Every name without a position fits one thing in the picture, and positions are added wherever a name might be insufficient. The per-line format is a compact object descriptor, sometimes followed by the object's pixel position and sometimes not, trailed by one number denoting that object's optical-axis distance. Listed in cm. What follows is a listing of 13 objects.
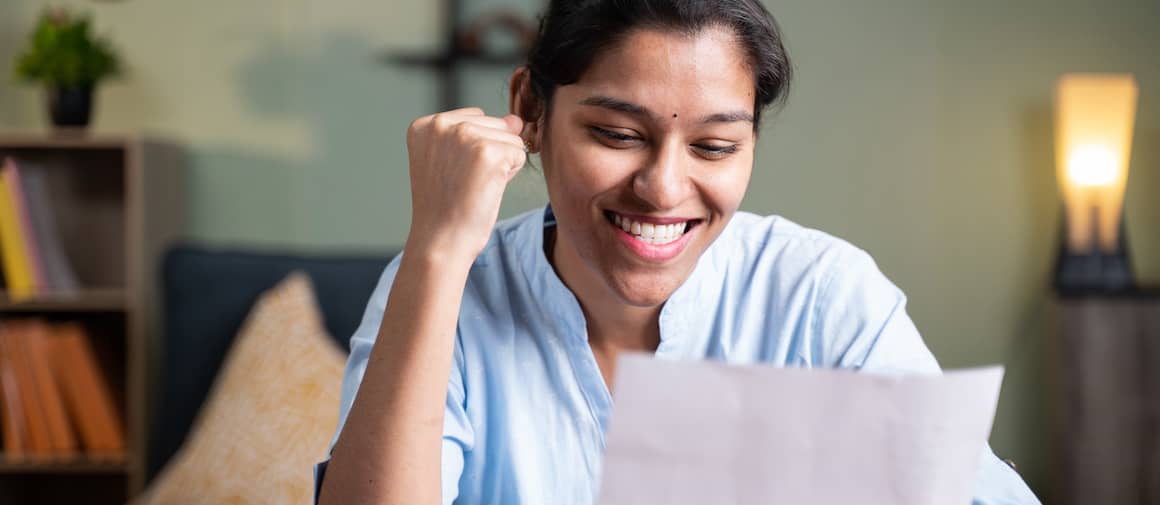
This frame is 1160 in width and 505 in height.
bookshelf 256
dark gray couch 210
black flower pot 260
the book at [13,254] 254
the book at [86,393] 254
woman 101
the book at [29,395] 249
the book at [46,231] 257
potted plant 255
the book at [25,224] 252
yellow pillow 174
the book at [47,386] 249
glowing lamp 252
